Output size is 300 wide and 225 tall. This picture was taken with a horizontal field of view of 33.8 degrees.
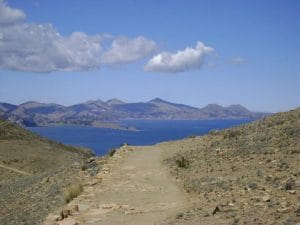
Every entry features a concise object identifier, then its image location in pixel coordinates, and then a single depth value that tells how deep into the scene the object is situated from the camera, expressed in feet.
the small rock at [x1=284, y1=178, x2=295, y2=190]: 46.85
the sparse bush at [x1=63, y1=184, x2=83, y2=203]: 58.90
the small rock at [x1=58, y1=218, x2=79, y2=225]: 43.91
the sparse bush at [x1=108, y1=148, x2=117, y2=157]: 99.94
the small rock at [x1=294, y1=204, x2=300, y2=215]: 36.81
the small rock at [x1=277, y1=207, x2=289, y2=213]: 38.26
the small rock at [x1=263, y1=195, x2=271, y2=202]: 43.78
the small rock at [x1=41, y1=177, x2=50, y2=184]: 88.73
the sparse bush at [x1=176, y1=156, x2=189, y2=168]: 77.09
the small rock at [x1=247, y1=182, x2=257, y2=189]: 51.47
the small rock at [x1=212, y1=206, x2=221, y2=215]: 42.59
